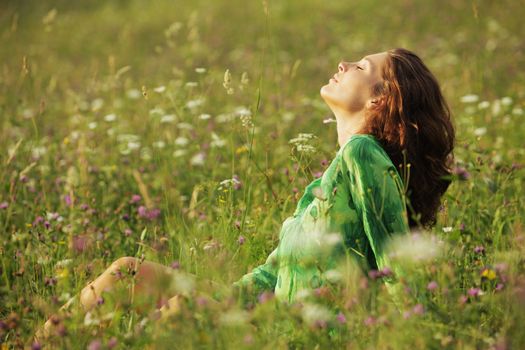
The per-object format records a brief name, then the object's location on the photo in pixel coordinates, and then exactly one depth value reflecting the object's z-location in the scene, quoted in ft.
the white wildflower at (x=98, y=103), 32.39
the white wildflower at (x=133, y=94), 36.54
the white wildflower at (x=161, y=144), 26.21
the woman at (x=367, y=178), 15.04
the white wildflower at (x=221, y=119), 28.27
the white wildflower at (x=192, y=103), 24.11
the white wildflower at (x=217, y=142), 25.06
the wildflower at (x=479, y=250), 16.69
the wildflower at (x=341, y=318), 12.72
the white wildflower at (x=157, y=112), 25.17
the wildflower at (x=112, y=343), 12.04
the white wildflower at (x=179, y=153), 25.85
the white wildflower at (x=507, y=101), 28.71
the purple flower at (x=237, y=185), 19.86
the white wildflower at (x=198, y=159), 24.05
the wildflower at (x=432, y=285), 12.05
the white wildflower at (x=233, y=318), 11.22
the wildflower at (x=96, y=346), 11.73
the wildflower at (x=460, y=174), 14.18
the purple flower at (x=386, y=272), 12.65
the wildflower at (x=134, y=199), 22.89
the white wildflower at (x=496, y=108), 29.70
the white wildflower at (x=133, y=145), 26.20
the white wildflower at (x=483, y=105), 26.88
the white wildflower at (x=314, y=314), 11.87
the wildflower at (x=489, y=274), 13.19
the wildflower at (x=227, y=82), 17.04
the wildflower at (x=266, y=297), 11.82
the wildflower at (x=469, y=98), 27.56
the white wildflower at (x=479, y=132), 24.83
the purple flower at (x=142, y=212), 21.98
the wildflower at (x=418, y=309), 11.90
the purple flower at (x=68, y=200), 22.63
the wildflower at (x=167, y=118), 25.63
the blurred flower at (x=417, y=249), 11.68
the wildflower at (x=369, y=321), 11.96
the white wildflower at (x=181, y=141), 26.25
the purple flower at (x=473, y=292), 13.12
